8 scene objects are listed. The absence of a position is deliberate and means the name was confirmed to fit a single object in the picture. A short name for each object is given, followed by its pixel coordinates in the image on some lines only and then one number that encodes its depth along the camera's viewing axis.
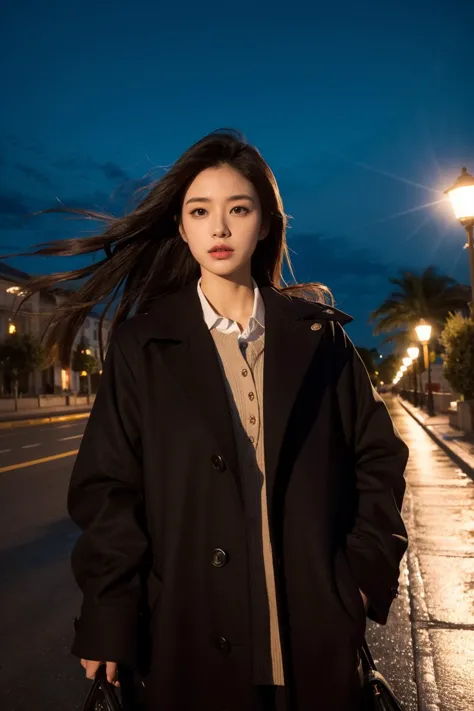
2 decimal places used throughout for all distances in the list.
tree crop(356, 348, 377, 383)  112.30
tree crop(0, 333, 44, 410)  43.28
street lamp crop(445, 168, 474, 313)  12.24
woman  1.72
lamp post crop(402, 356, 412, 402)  61.83
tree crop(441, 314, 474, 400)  18.14
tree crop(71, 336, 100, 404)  57.39
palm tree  47.34
